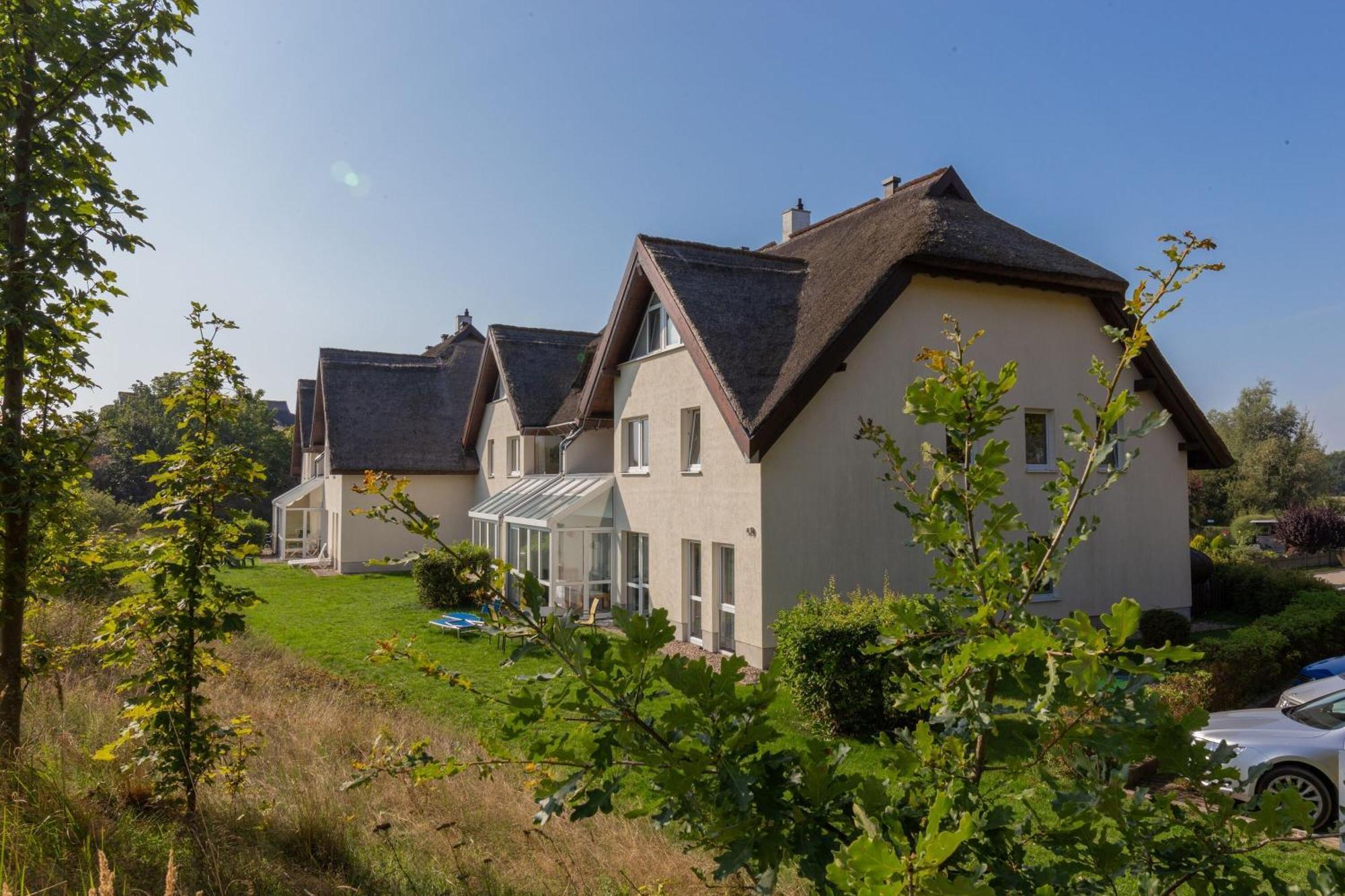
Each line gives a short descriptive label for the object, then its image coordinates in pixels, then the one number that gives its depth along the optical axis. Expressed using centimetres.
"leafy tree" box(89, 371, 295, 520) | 4288
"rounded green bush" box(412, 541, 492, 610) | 2157
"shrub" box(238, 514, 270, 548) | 3552
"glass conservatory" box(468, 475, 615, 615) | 2048
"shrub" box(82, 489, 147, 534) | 2500
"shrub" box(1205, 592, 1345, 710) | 1224
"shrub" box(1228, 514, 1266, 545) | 3133
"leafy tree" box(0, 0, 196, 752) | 517
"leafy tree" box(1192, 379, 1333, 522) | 4225
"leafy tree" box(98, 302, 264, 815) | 541
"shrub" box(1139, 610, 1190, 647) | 1656
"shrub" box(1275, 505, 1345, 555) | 3388
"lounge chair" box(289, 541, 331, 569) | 3366
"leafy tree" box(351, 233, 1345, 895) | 219
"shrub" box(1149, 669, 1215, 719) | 1079
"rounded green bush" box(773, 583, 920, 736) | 1112
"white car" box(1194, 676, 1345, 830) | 869
